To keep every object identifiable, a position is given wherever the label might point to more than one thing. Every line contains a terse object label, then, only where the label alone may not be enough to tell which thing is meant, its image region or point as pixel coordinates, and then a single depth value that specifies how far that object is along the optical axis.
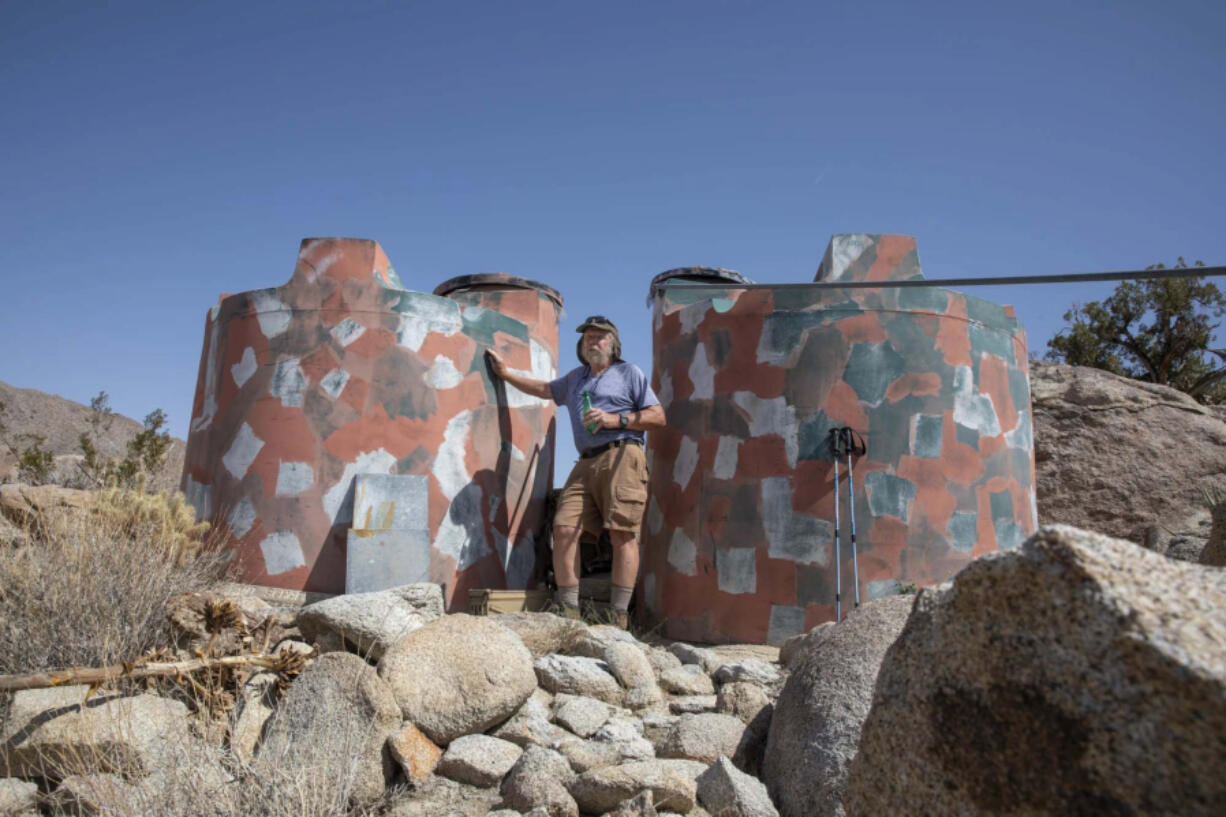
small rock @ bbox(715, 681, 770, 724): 4.32
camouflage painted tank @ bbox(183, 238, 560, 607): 6.61
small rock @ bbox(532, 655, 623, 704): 4.50
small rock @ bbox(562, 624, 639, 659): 4.92
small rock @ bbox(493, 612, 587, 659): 5.18
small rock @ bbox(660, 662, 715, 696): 4.75
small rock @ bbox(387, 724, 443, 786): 3.66
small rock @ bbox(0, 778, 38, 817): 3.45
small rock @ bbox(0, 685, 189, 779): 3.50
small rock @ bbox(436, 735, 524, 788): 3.66
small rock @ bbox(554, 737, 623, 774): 3.76
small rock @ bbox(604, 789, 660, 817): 3.28
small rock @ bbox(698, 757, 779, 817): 3.26
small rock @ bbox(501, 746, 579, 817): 3.37
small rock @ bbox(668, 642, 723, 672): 5.17
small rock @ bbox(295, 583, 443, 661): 4.59
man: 6.41
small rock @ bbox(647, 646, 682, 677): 5.04
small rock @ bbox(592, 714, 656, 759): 3.93
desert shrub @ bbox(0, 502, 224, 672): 4.41
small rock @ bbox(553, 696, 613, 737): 4.12
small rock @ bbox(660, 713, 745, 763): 3.86
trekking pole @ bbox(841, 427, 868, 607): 6.35
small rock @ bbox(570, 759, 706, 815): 3.40
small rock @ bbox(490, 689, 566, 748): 3.97
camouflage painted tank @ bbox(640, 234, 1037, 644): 6.41
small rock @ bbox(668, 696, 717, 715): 4.48
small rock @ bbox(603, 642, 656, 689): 4.64
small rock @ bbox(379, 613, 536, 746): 3.93
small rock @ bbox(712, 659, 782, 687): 4.79
